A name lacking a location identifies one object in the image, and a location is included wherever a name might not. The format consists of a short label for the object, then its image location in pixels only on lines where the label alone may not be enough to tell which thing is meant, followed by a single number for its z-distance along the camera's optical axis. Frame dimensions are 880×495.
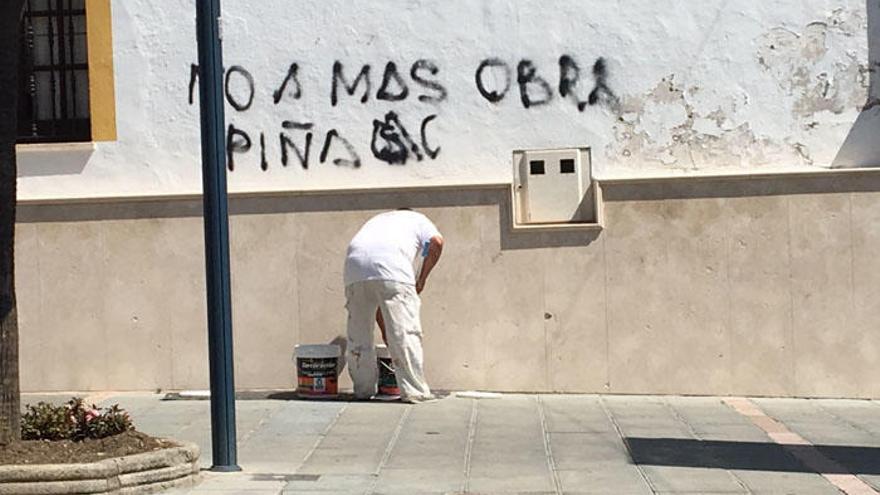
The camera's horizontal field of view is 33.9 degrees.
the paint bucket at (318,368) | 12.50
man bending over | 12.05
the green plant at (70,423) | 8.80
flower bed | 8.02
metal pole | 9.12
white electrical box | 12.98
